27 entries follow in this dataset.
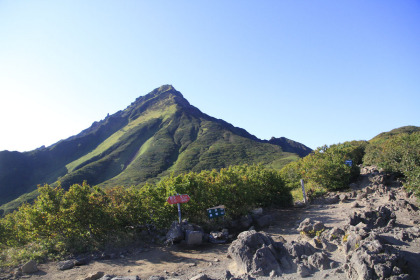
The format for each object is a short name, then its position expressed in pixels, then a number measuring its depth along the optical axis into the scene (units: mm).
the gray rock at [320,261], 5695
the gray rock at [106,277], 6153
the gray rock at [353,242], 5955
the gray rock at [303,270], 5520
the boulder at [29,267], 7227
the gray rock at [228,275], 5802
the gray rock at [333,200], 13923
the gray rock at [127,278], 5875
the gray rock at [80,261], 7700
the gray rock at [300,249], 6242
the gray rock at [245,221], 10852
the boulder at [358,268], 4734
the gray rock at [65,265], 7477
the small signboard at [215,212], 9917
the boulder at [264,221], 10809
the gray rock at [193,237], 8938
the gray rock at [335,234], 7100
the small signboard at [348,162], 15809
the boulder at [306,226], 8203
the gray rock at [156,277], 5875
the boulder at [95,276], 6418
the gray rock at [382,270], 4594
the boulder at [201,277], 5584
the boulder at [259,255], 5910
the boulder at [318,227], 8148
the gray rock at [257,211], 11996
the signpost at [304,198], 14652
